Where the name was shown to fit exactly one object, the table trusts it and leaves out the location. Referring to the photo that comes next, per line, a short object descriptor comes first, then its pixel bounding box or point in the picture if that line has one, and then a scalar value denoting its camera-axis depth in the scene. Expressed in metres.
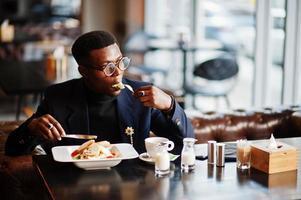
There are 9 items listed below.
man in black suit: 2.28
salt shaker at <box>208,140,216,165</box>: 2.13
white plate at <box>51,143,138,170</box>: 2.01
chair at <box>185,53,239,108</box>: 5.45
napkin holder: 2.02
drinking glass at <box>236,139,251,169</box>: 2.08
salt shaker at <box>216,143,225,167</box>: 2.11
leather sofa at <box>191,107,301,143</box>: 3.13
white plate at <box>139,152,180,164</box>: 2.11
